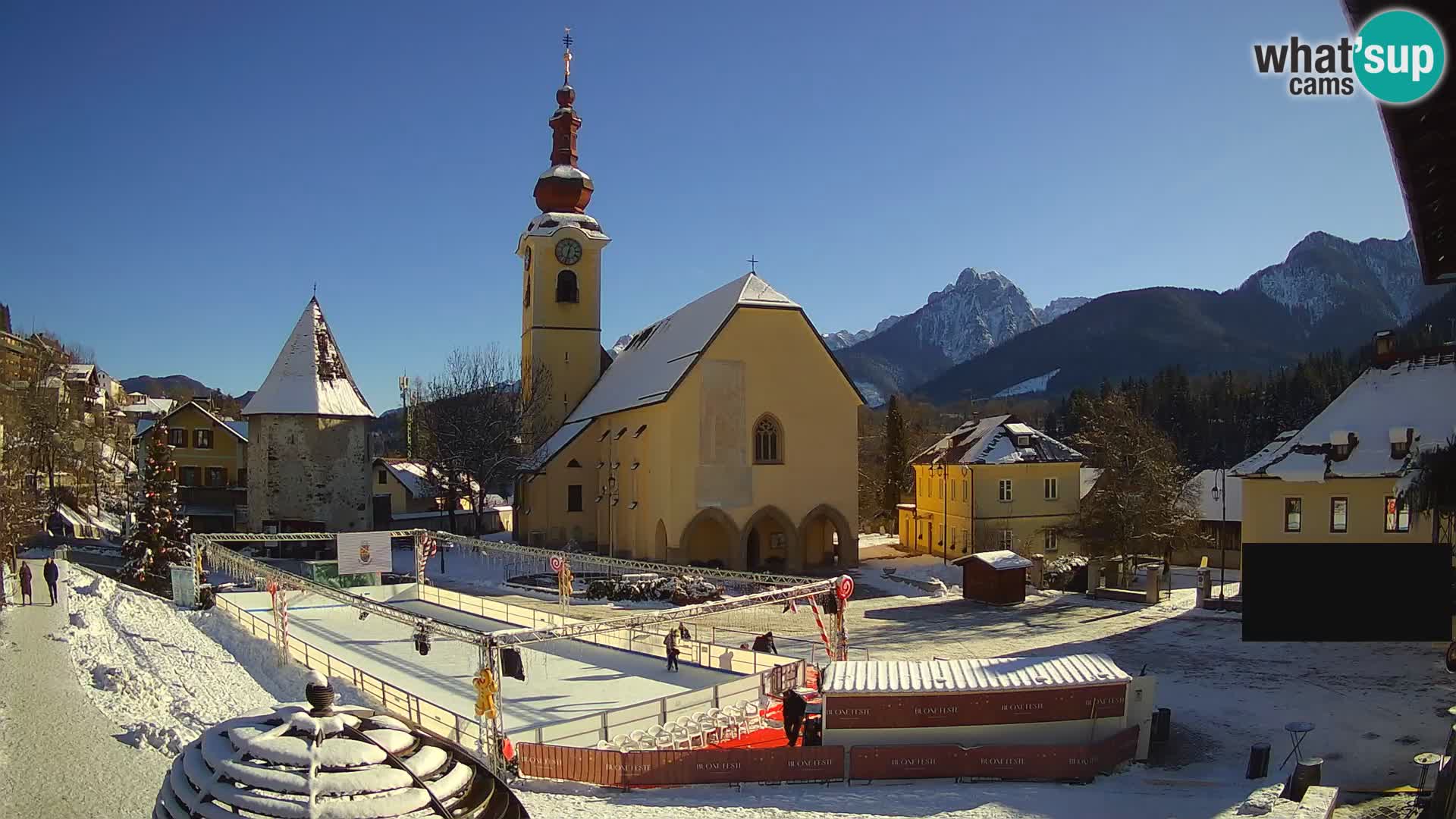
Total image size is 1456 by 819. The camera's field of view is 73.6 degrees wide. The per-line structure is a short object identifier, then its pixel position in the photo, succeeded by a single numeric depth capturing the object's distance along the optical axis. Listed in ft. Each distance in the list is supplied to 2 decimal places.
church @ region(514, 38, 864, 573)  121.90
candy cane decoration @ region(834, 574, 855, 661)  64.80
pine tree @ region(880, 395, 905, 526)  198.18
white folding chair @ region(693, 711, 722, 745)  51.80
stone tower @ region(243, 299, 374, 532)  139.74
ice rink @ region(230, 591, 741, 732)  59.00
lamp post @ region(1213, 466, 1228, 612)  155.53
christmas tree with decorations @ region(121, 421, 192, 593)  101.55
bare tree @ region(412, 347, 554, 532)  150.41
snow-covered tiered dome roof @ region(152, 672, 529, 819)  13.71
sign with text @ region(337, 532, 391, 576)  97.66
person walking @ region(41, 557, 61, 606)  86.99
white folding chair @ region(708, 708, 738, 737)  52.75
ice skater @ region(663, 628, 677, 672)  67.41
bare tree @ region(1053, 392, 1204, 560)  108.78
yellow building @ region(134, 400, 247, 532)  174.09
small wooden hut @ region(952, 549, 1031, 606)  99.76
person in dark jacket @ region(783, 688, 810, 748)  48.53
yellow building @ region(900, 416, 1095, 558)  132.05
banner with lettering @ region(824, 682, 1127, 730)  47.55
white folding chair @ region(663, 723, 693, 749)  50.19
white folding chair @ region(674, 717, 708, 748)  50.83
